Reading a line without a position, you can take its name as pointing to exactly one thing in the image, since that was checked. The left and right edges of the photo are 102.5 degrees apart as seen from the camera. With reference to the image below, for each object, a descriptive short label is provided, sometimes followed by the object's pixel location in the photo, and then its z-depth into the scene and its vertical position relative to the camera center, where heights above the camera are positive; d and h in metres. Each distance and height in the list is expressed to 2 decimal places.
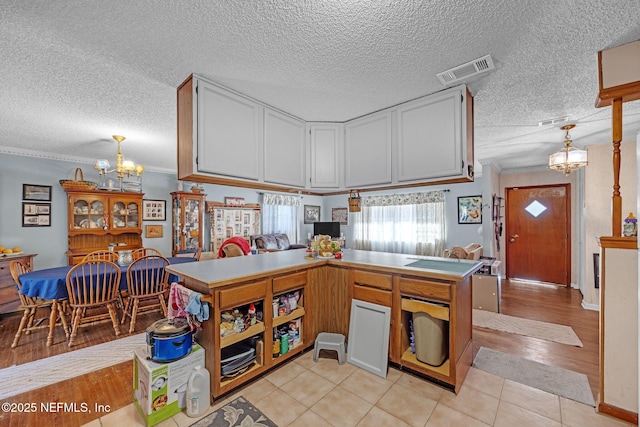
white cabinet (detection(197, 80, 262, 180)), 2.10 +0.73
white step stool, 2.29 -1.18
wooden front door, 5.10 -0.40
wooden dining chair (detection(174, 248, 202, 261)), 4.69 -0.73
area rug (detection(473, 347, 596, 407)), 1.92 -1.34
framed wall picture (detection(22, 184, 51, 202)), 4.07 +0.37
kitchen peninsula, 1.84 -0.70
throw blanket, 3.24 -0.38
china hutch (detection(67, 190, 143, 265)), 4.32 -0.11
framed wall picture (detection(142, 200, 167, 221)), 5.18 +0.10
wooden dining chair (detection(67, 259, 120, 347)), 2.72 -0.81
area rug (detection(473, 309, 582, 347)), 2.81 -1.37
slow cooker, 1.65 -0.83
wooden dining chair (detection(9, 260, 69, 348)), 2.72 -1.05
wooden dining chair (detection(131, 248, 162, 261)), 4.14 -0.64
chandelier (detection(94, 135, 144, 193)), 3.50 +0.63
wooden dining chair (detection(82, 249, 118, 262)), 3.71 -0.61
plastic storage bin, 2.01 -0.99
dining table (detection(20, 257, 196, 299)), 2.63 -0.73
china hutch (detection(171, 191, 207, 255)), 5.16 -0.11
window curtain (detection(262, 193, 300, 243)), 6.52 -0.01
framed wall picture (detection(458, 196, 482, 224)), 5.20 +0.08
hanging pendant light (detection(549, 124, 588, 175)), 3.34 +0.74
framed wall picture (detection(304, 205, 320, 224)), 7.45 +0.01
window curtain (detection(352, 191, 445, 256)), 5.71 -0.23
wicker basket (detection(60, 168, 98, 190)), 4.21 +0.52
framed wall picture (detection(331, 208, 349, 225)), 7.29 -0.02
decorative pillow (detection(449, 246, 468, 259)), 3.35 -0.52
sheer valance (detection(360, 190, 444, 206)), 5.69 +0.37
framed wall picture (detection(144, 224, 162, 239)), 5.23 -0.33
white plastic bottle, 1.67 -1.17
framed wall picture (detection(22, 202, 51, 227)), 4.06 +0.02
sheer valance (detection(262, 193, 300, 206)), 6.50 +0.39
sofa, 5.85 -0.66
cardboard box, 1.60 -1.11
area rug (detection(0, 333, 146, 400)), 2.05 -1.36
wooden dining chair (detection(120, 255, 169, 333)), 3.08 -0.84
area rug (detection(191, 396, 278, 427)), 1.61 -1.31
